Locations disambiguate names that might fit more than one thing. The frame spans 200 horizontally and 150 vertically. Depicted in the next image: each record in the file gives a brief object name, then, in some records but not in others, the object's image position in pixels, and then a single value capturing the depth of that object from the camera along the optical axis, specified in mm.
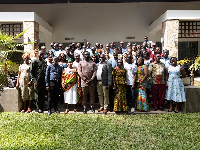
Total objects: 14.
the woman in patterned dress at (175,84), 4772
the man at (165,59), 5342
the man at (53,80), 4641
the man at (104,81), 4663
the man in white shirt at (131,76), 4734
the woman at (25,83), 4835
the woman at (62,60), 4934
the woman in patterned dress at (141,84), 4778
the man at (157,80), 4868
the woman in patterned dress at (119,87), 4669
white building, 10276
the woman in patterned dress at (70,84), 4761
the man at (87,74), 4682
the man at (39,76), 4679
